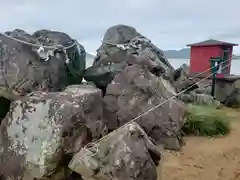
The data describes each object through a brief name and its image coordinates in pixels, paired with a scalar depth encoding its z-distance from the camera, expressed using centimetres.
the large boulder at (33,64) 289
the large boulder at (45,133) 220
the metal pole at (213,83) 588
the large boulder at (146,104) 326
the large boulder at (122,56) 388
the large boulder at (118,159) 203
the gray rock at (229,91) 601
